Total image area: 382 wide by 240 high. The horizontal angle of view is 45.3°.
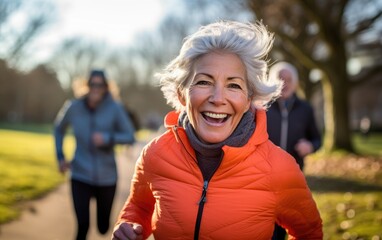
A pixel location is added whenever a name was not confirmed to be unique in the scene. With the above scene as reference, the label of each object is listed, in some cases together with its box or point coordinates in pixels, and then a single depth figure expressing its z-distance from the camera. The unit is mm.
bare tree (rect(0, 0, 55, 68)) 13814
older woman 2400
